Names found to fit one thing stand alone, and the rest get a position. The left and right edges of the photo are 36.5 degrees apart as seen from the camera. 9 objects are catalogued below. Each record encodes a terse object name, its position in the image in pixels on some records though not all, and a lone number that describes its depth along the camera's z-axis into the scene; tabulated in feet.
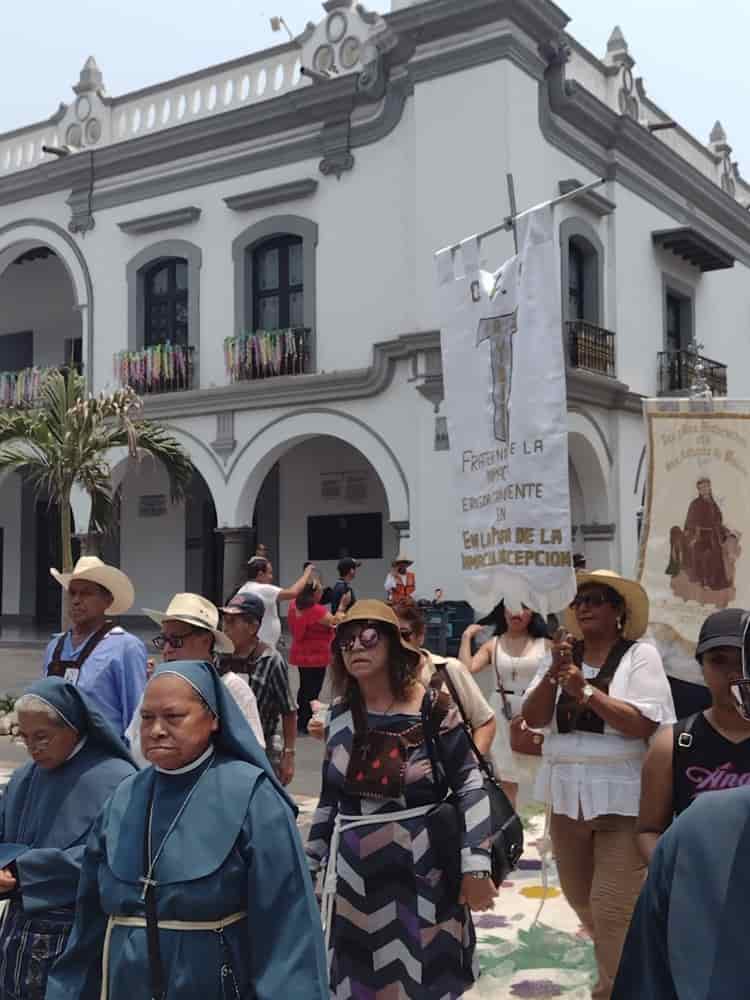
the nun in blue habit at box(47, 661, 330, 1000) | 8.24
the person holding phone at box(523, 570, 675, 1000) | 12.83
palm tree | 42.11
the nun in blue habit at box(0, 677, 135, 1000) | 10.03
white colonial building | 50.01
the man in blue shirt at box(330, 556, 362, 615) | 36.37
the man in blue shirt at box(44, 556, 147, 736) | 15.56
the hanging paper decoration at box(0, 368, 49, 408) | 65.53
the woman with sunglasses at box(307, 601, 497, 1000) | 11.43
